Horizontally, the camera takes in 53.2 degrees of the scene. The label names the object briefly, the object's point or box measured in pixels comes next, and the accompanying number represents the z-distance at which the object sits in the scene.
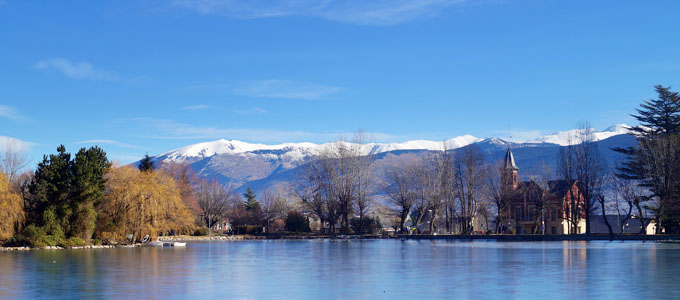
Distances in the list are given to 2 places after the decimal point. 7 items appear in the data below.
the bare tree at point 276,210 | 119.70
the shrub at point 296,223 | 98.31
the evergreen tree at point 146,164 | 87.09
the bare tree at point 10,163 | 74.96
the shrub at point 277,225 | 113.62
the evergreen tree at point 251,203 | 121.86
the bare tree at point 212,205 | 109.62
